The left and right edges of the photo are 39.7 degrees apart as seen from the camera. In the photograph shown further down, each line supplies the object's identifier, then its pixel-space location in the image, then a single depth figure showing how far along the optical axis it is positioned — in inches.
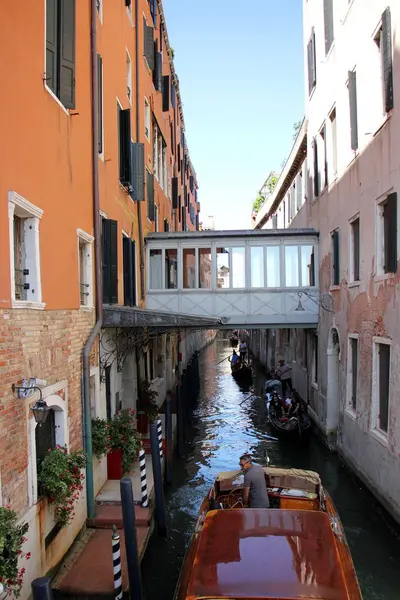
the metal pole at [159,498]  344.5
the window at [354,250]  467.2
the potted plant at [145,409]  518.9
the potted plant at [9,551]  178.7
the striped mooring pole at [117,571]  234.7
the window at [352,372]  469.7
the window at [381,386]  380.2
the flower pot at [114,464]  376.5
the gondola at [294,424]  571.5
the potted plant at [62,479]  249.6
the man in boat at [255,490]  274.2
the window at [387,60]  354.0
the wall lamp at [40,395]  217.8
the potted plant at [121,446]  375.9
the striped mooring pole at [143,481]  332.8
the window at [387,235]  359.6
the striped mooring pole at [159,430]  382.0
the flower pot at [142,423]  518.3
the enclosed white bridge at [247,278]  620.4
